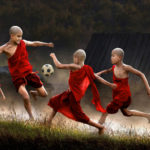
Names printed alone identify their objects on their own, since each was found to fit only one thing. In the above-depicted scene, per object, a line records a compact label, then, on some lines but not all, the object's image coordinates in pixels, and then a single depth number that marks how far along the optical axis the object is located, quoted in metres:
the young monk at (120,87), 15.84
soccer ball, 18.75
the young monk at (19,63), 15.80
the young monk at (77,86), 15.02
